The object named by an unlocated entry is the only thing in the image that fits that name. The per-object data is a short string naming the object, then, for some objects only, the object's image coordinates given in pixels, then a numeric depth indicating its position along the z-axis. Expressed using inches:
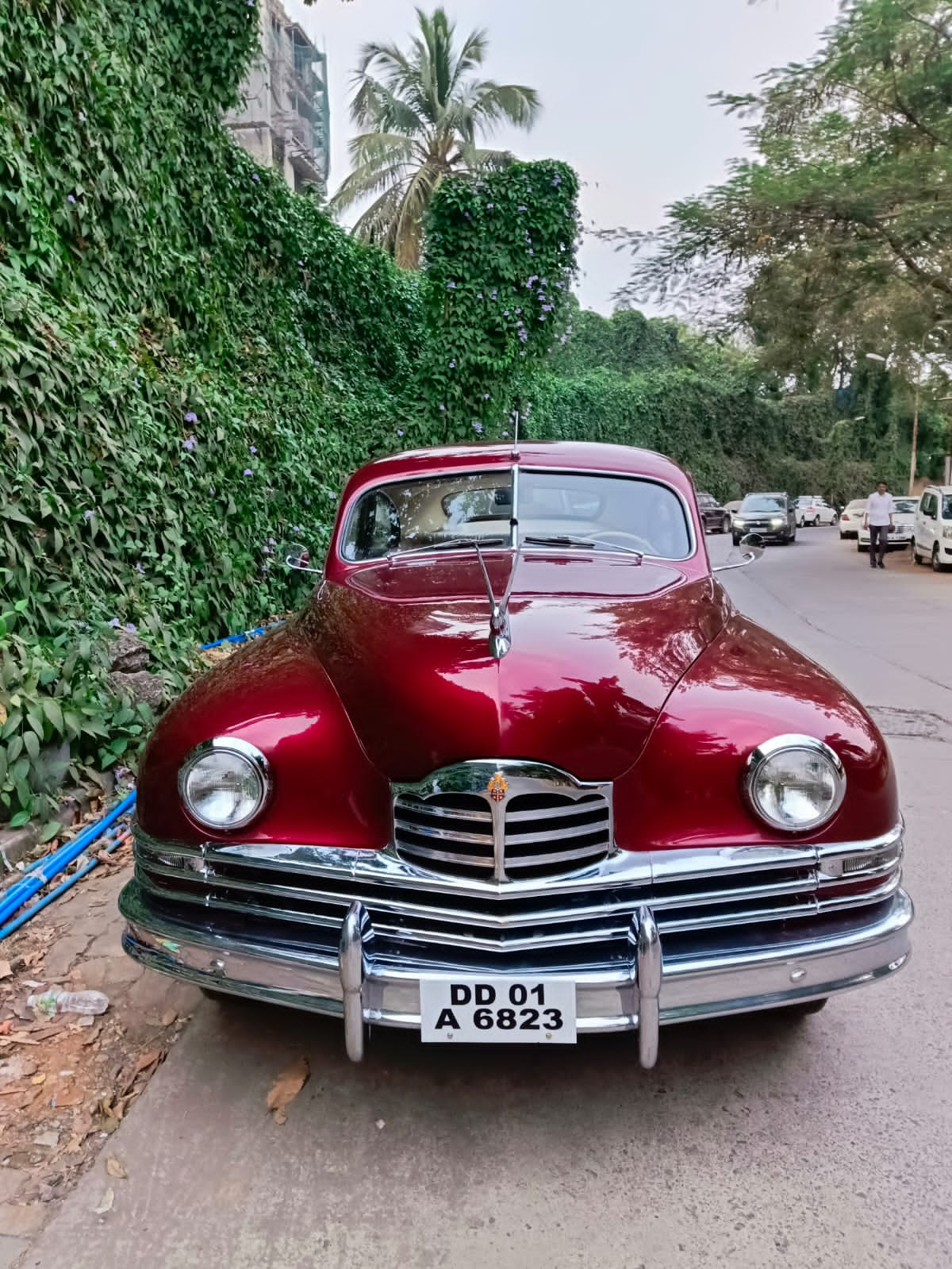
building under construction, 894.4
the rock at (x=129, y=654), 187.0
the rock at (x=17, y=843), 139.6
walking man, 700.0
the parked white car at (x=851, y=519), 1081.4
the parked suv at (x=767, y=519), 1033.5
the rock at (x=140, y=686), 178.7
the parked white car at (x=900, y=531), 906.3
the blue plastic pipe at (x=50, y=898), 126.9
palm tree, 803.4
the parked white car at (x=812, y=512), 1433.3
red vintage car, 81.8
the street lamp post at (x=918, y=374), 674.2
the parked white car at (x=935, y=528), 678.5
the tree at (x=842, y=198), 565.0
